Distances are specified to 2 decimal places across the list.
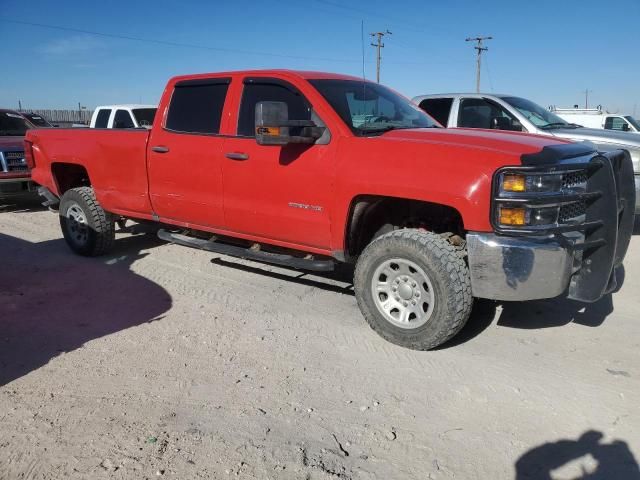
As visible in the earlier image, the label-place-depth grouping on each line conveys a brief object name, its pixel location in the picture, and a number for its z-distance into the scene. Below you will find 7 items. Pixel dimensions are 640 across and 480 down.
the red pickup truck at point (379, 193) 3.44
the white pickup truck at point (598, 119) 14.50
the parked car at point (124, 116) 11.84
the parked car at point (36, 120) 11.61
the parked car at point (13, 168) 9.28
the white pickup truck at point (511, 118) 7.21
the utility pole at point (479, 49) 42.78
